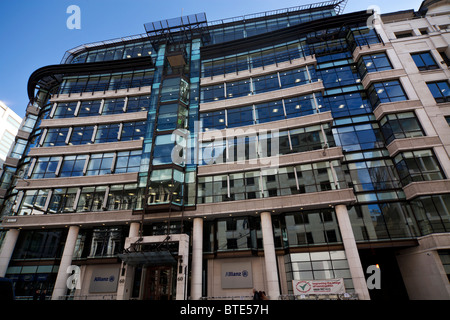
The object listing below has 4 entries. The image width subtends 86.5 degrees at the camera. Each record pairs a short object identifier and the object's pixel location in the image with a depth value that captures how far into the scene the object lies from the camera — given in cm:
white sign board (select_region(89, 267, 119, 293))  2698
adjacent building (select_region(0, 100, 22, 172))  5323
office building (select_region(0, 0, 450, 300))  2388
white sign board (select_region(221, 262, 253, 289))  2470
